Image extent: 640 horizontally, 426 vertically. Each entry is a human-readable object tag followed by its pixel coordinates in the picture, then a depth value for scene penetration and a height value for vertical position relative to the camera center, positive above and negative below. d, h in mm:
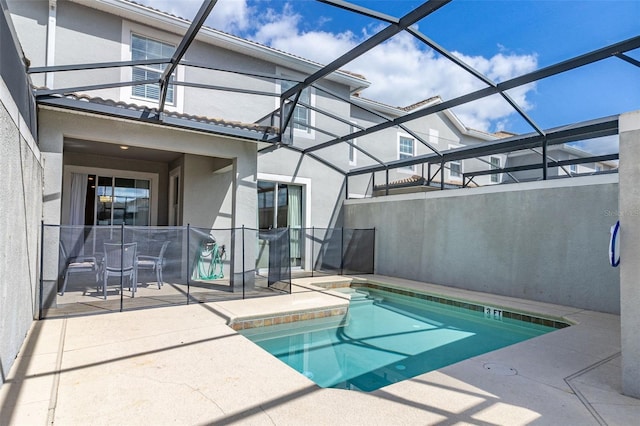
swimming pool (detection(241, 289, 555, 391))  4852 -1859
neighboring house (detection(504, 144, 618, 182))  15350 +3122
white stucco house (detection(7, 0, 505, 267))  6594 +1854
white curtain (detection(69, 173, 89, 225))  9656 +594
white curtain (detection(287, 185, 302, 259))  11328 +330
